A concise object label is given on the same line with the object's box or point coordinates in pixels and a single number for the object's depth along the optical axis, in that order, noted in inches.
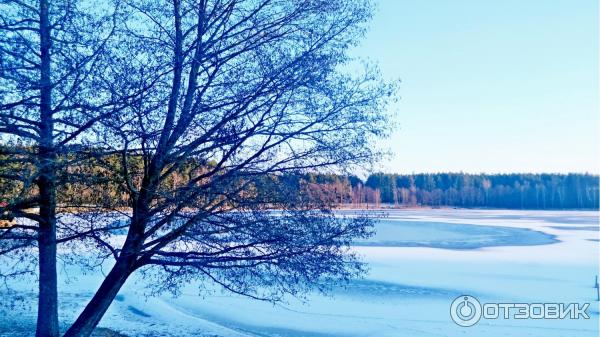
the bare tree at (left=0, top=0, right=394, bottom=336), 213.0
